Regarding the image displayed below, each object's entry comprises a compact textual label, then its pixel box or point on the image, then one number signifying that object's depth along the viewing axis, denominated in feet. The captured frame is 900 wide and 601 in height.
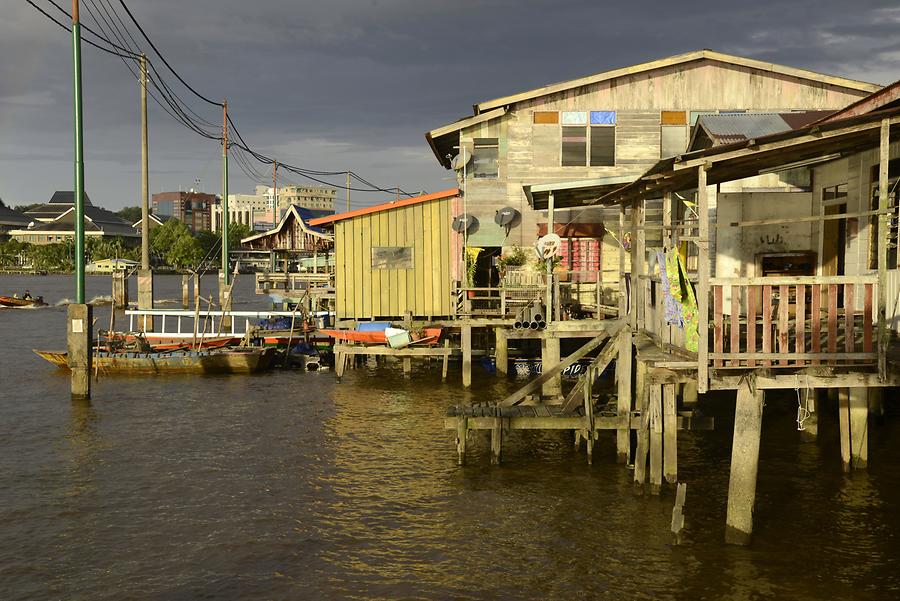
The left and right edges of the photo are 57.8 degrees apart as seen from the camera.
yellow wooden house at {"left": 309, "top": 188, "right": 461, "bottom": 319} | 92.58
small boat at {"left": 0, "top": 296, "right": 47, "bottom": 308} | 213.66
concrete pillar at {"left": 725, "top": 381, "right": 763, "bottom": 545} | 33.40
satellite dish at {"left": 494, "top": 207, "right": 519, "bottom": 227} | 87.66
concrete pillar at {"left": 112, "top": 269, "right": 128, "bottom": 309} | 159.53
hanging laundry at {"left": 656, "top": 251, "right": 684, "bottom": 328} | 36.68
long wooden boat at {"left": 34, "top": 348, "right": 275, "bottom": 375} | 92.48
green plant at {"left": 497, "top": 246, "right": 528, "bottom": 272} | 88.53
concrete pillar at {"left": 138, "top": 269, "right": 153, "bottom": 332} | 131.34
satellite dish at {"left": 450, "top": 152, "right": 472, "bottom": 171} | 87.76
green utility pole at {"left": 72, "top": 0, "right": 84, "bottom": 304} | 67.67
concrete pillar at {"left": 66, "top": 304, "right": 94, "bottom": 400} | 69.62
